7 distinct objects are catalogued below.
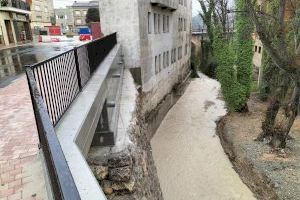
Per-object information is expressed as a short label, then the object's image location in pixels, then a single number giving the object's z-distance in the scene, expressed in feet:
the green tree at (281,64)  26.69
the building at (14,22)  69.23
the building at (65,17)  194.05
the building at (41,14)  107.26
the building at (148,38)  38.17
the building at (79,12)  192.48
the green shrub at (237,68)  48.32
